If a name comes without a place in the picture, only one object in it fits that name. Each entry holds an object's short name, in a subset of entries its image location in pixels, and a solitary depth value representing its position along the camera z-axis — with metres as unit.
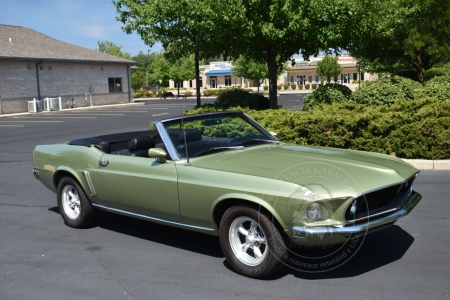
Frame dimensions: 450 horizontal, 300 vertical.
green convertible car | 4.64
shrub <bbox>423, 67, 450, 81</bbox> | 25.77
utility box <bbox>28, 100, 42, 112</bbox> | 37.69
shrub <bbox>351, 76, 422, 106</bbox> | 14.13
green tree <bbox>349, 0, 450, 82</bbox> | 15.09
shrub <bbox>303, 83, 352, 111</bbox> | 14.80
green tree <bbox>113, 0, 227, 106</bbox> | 14.15
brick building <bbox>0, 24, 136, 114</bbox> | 37.12
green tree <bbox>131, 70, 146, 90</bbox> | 77.25
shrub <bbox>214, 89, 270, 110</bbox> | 15.34
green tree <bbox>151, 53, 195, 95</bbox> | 64.75
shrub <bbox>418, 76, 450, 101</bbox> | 14.11
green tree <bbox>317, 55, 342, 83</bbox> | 73.76
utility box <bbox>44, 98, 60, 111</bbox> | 39.28
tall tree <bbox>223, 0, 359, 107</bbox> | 13.87
